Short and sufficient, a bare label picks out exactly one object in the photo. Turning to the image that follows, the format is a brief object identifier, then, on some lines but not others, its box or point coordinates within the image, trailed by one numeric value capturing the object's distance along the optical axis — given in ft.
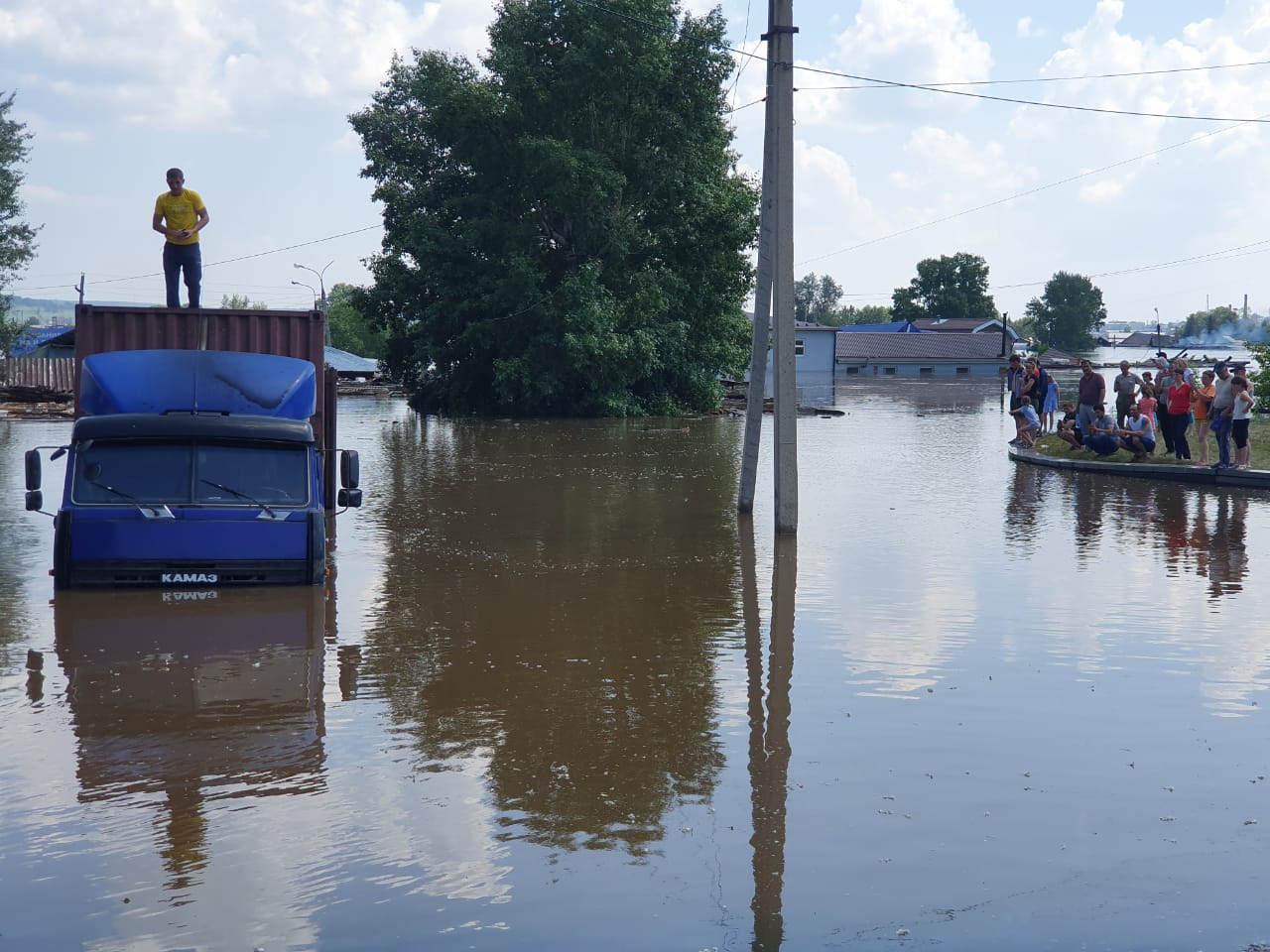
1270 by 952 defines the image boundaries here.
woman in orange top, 76.28
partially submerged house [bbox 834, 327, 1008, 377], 372.38
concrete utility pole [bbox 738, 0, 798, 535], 53.11
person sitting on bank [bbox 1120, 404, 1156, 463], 80.59
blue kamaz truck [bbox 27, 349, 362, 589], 36.06
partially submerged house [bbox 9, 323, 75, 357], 190.08
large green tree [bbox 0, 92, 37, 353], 170.71
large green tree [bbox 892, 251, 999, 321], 500.74
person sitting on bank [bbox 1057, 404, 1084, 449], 87.15
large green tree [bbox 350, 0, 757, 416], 138.62
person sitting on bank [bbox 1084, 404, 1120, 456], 82.48
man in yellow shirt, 48.32
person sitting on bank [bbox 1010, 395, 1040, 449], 96.02
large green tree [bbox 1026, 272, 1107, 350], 569.23
